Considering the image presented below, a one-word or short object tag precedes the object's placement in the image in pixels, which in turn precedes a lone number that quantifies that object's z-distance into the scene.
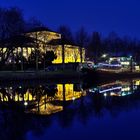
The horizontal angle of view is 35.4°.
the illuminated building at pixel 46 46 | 37.19
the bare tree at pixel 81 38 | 56.61
